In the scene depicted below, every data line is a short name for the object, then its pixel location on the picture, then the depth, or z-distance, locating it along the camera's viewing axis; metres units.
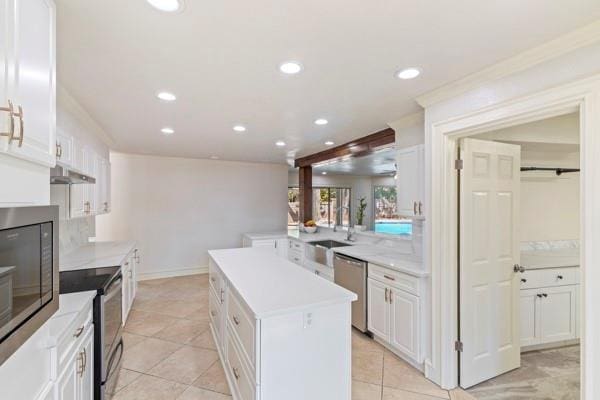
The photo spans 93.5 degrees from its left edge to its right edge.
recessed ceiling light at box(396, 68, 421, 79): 1.91
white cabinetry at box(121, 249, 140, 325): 3.28
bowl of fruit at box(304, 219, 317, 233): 5.46
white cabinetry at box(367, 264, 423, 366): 2.53
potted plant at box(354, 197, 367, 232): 4.52
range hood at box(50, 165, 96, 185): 1.80
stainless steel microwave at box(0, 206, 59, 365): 0.84
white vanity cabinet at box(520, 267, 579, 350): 2.79
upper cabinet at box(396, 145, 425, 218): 2.73
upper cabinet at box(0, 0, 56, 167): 0.85
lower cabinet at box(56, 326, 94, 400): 1.34
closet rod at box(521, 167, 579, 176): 3.12
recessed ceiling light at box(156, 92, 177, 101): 2.32
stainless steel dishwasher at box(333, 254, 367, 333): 3.09
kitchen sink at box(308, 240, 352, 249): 4.57
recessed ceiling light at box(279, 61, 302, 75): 1.81
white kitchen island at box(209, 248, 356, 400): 1.55
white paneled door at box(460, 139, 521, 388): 2.31
